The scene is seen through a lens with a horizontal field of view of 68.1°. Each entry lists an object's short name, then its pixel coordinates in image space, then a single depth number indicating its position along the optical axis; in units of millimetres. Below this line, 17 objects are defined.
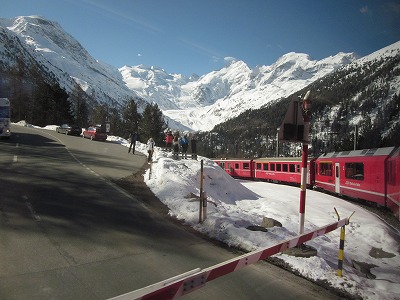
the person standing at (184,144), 20594
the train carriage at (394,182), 13188
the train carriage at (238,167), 32250
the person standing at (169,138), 21375
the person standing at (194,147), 19653
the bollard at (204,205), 7695
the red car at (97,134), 33688
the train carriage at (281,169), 23719
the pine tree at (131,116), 66438
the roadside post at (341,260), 5004
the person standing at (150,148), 18641
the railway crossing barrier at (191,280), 2422
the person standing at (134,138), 24184
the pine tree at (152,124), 59938
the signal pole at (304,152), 6141
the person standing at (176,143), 19700
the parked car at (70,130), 36875
